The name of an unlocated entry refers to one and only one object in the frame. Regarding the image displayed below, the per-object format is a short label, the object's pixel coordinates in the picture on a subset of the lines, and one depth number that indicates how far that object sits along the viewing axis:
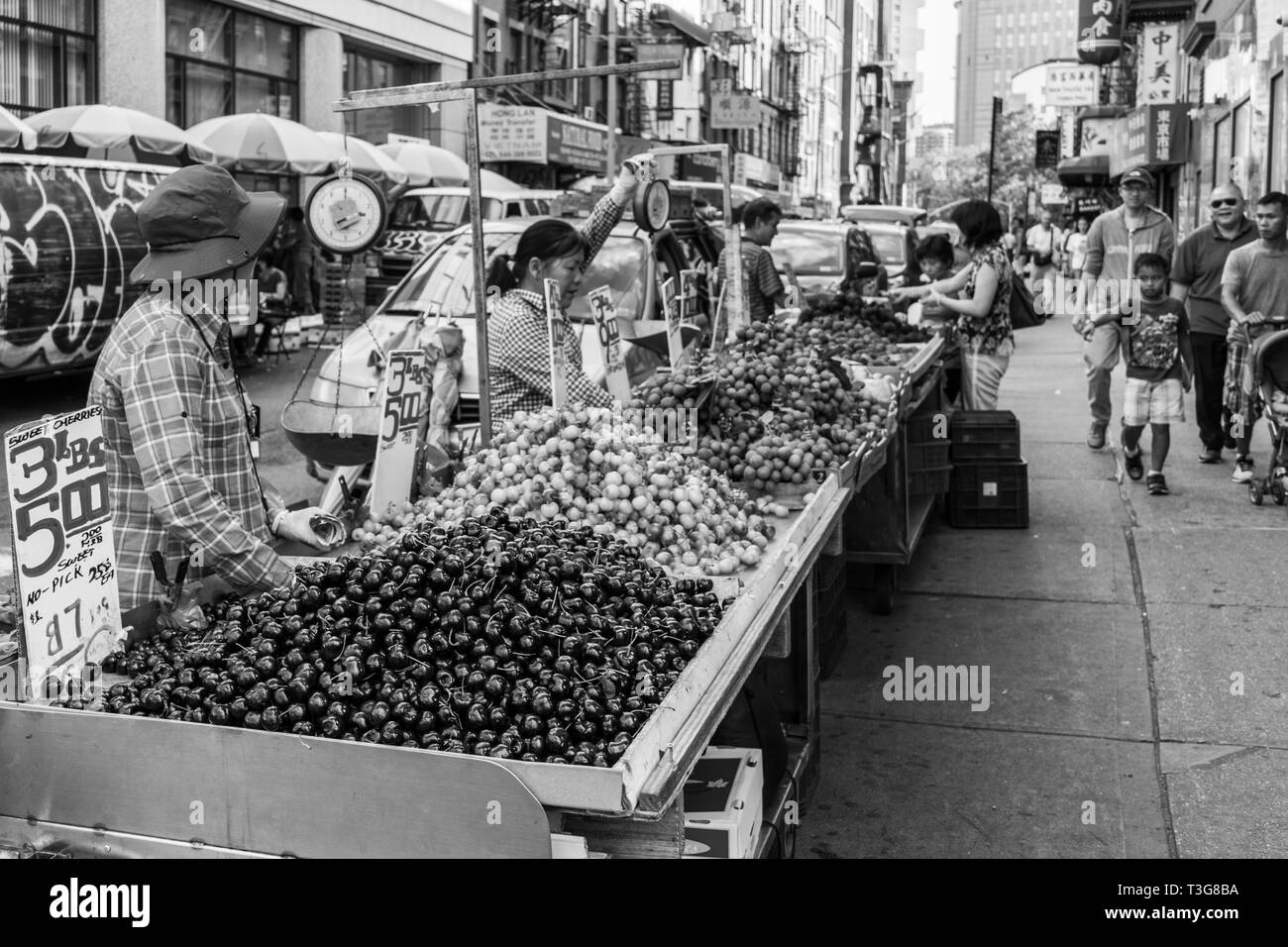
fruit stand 2.40
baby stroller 8.51
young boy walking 9.16
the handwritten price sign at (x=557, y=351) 5.56
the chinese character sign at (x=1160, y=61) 26.31
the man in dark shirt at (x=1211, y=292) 10.03
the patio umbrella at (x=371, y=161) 19.64
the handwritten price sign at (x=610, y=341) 6.39
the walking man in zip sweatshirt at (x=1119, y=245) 10.55
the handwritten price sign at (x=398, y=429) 4.70
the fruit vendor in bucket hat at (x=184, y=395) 3.43
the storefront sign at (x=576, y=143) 30.53
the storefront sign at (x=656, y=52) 33.12
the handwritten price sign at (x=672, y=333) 7.28
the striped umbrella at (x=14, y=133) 12.66
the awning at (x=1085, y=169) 36.28
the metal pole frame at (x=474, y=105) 5.43
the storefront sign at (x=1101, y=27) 31.55
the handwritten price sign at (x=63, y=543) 2.77
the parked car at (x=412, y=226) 19.45
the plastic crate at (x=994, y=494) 8.84
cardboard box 3.26
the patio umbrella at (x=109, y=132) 15.30
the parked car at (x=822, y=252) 15.80
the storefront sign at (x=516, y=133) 26.95
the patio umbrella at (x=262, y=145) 18.12
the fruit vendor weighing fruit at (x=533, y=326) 5.78
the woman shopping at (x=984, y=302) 8.93
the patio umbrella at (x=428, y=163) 22.00
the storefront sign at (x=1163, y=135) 23.95
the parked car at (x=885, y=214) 32.47
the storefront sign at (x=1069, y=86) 35.50
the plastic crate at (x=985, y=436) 8.71
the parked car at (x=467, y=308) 8.59
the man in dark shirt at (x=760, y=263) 10.51
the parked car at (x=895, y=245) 17.88
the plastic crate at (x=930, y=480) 8.11
